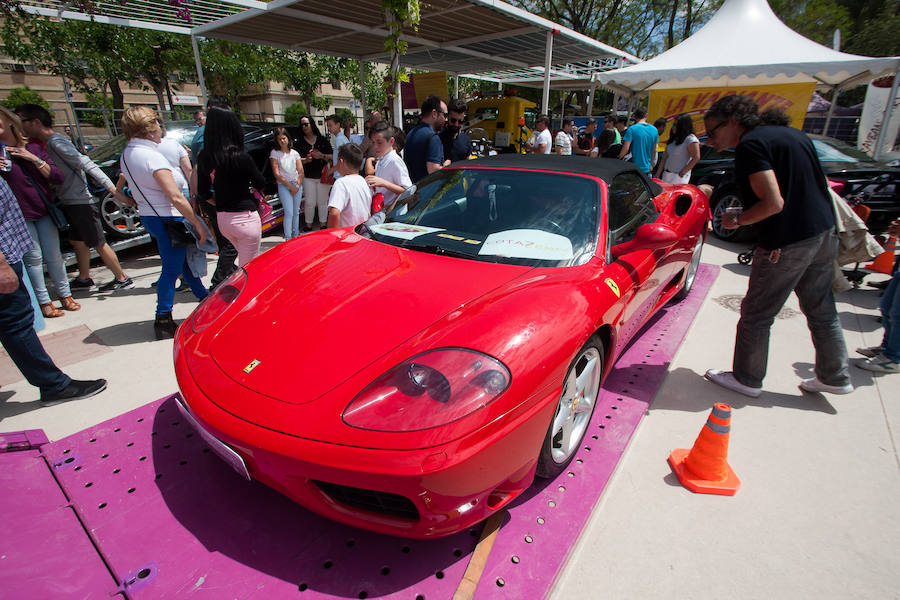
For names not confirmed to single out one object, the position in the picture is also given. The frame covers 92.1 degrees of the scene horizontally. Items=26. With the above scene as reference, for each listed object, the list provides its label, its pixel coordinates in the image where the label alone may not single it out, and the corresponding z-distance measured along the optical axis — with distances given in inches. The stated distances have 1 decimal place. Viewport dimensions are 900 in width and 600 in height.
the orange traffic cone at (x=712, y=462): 78.5
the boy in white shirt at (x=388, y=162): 156.1
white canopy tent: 309.4
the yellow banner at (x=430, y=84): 369.1
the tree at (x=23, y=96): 920.0
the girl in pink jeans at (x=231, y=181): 126.6
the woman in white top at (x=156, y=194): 122.6
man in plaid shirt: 91.4
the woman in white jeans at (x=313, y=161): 246.1
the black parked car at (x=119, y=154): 215.0
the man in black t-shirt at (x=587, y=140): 452.8
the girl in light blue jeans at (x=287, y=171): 210.8
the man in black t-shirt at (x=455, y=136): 213.3
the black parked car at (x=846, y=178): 223.5
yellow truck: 636.7
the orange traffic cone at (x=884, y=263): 191.9
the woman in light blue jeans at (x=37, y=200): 144.3
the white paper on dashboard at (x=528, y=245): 86.0
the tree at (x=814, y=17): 1072.2
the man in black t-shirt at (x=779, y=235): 91.9
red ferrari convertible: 53.7
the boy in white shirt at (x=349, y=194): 133.1
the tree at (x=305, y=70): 998.4
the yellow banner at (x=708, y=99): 380.2
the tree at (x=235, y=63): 770.2
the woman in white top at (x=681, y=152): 232.8
